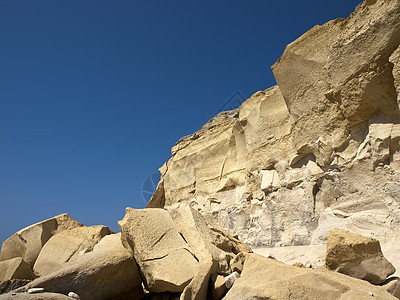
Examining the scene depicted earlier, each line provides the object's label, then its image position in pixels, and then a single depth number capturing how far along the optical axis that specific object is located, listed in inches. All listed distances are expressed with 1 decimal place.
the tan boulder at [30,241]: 279.3
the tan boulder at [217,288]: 138.9
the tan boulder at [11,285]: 168.2
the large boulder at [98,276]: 153.6
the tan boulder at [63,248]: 238.2
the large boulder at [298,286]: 110.1
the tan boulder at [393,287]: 131.7
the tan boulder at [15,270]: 204.2
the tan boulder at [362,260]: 135.3
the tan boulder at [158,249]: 146.7
